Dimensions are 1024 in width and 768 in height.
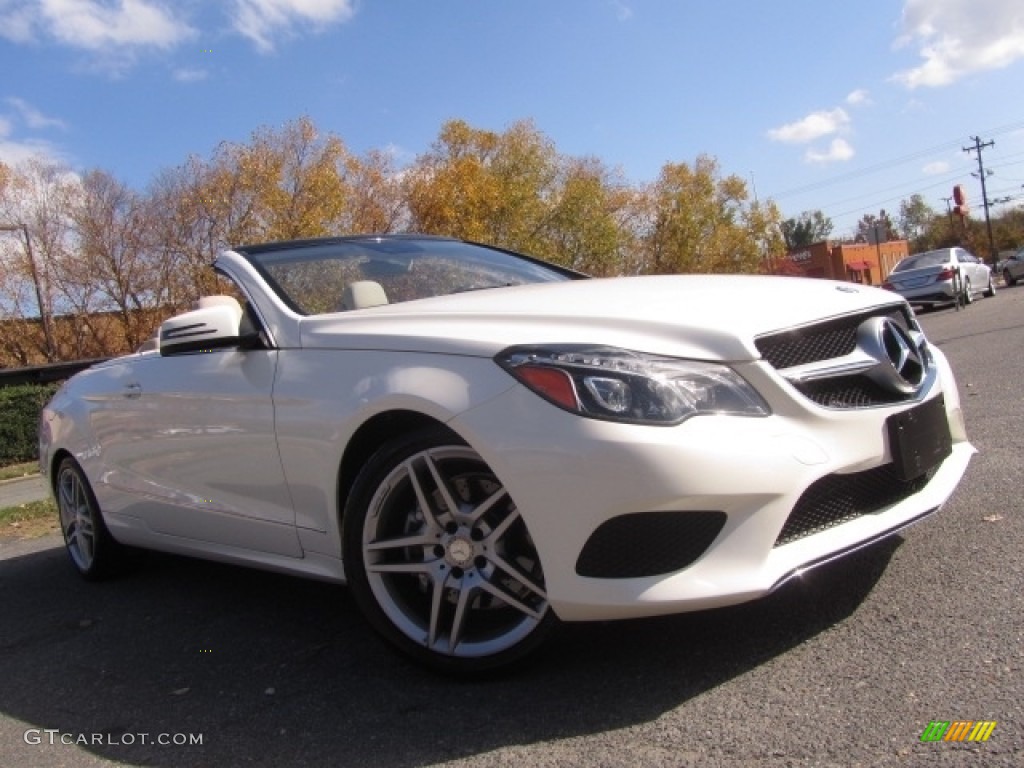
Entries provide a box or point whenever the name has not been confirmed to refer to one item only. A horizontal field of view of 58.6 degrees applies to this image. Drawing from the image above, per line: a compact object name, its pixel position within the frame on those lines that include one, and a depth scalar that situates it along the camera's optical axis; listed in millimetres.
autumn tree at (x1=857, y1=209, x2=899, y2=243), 26422
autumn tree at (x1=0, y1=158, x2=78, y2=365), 27969
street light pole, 26125
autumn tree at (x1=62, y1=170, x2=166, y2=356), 28688
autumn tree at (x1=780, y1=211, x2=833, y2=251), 114438
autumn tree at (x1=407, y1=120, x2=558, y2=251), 37688
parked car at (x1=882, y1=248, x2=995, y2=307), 21344
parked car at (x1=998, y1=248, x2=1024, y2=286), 34406
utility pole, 77000
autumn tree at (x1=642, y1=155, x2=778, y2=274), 54812
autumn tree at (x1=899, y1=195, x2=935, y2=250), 107750
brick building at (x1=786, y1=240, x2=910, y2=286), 71938
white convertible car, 2484
